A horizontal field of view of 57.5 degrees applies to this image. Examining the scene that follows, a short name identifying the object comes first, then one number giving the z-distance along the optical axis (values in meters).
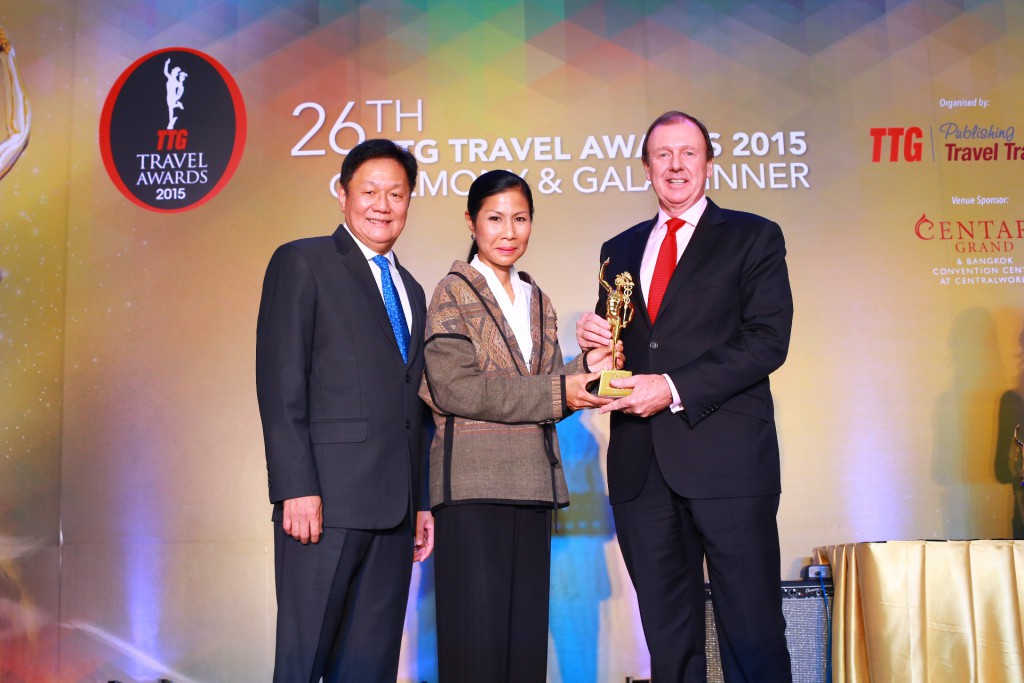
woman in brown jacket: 2.24
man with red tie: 2.37
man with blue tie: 2.34
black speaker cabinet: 3.35
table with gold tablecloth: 2.85
